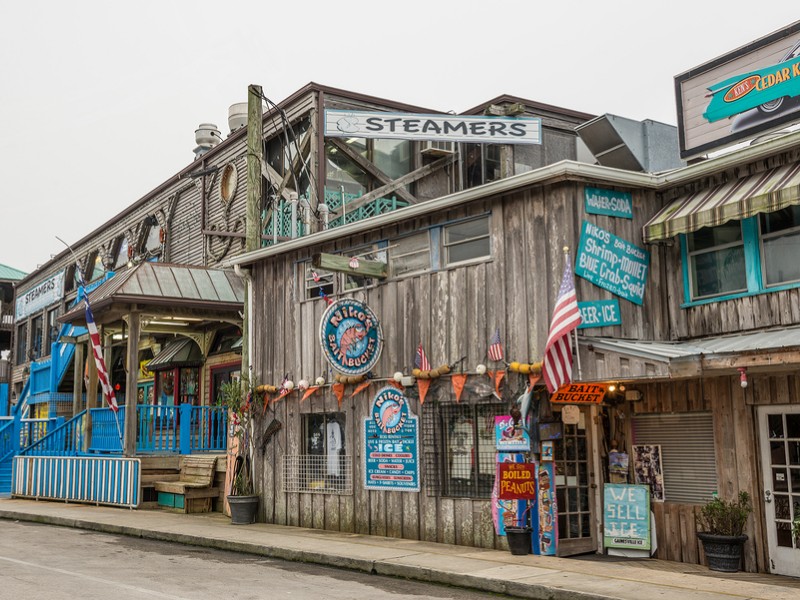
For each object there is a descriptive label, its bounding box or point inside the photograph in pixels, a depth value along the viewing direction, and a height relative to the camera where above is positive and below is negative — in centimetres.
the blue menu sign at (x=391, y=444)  1376 -18
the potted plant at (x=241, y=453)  1606 -33
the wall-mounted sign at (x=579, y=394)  1230 +48
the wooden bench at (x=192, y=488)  1808 -105
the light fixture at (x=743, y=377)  999 +54
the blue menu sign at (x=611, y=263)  1188 +221
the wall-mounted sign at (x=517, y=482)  1188 -69
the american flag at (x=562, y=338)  1111 +114
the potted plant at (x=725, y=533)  1098 -131
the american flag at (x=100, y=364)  1902 +156
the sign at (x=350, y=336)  1422 +154
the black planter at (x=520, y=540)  1190 -145
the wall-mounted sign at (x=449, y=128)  1658 +560
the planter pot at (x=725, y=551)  1095 -153
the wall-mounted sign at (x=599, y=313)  1173 +151
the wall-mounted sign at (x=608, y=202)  1217 +308
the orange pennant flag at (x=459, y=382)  1291 +70
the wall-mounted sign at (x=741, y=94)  1221 +469
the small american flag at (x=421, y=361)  1356 +106
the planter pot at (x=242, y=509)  1605 -131
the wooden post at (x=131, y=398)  1875 +81
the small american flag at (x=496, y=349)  1248 +113
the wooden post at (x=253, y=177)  1680 +478
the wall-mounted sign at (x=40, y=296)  3591 +610
